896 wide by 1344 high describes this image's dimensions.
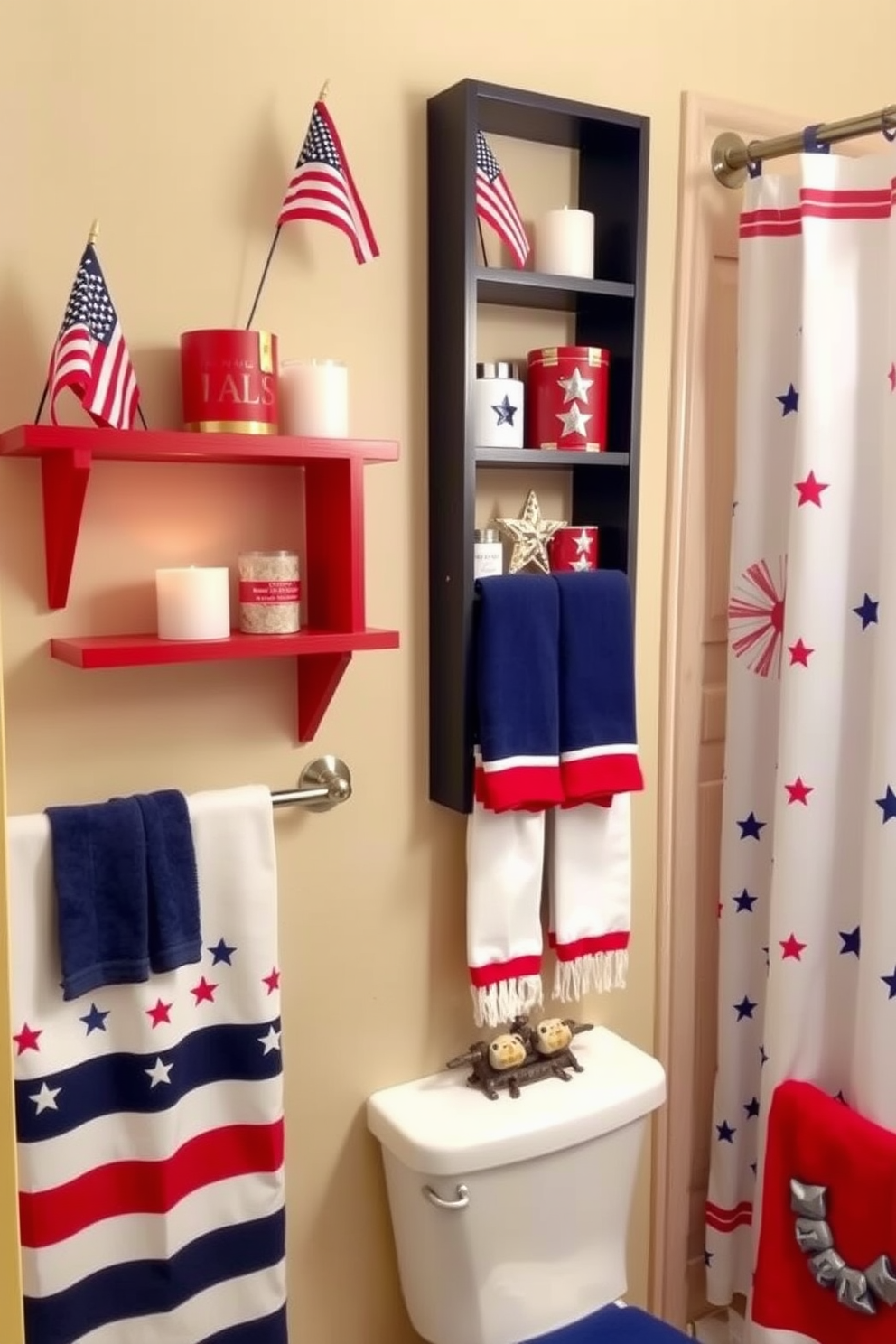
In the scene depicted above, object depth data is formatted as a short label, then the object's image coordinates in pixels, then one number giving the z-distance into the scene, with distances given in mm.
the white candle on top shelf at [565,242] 1497
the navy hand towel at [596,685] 1508
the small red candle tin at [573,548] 1553
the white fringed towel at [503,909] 1520
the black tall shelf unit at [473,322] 1406
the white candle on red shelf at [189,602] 1233
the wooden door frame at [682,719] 1677
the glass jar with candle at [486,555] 1463
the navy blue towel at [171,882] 1269
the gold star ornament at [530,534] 1527
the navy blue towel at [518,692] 1446
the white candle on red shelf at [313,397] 1299
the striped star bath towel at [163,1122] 1249
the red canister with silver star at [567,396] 1502
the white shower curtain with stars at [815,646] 1587
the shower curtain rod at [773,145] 1507
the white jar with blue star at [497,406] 1456
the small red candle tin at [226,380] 1228
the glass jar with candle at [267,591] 1295
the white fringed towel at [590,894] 1585
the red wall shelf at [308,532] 1154
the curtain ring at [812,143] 1577
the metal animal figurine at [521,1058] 1558
